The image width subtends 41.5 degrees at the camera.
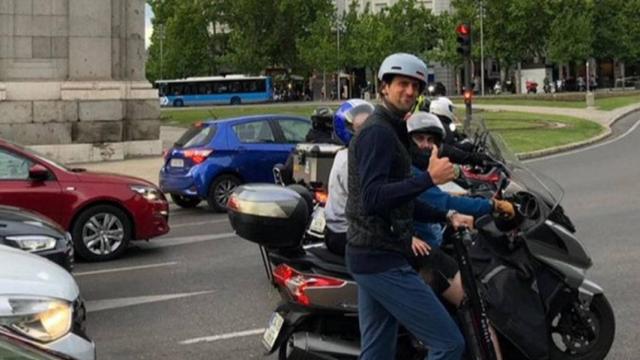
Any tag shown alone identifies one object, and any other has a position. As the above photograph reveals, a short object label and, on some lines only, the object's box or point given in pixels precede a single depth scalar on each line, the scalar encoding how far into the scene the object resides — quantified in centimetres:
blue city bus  7894
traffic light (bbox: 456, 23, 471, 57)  2494
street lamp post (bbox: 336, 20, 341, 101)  8655
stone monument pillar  2130
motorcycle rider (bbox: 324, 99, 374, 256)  469
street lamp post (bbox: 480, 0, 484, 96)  7875
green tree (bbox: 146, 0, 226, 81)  8950
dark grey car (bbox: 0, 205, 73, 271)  686
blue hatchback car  1375
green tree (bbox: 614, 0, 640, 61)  7738
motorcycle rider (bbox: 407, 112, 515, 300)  430
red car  937
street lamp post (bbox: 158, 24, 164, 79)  9706
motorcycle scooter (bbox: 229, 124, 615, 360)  461
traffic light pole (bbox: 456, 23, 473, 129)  2494
